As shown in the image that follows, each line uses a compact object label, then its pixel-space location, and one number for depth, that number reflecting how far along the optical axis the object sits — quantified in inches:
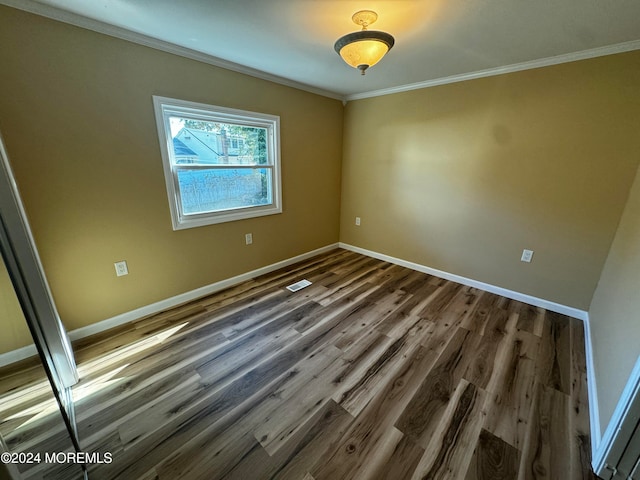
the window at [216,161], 89.0
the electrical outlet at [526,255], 99.7
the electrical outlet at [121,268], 84.0
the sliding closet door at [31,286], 53.0
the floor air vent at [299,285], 113.0
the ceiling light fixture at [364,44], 59.6
